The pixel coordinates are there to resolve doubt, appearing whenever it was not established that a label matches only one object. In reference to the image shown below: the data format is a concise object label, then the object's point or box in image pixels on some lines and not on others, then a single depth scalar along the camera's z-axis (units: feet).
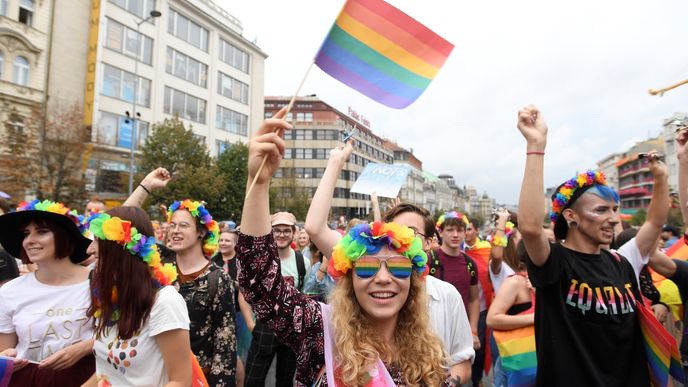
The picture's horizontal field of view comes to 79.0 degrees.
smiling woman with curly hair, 5.12
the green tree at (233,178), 94.07
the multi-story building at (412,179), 283.59
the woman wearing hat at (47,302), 8.26
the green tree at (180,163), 79.51
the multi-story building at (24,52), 75.92
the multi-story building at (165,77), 90.99
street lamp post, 93.20
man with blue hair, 7.77
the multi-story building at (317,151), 195.00
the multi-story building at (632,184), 246.47
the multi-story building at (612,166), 296.49
